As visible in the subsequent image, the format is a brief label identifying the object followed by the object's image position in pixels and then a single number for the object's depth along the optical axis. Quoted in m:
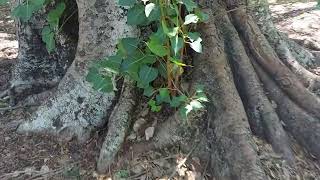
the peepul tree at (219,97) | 1.38
